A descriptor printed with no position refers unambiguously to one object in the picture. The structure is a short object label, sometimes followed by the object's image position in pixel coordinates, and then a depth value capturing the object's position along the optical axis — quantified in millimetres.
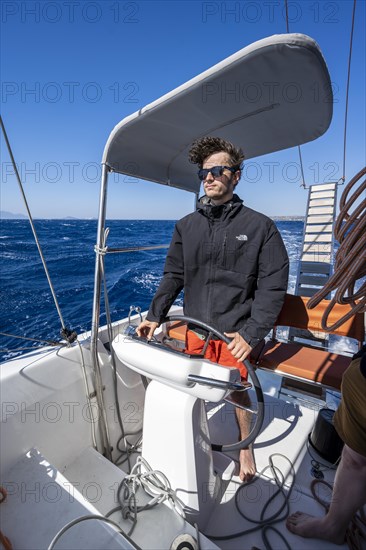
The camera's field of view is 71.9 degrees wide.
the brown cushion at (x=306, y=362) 1466
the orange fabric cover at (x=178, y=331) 1993
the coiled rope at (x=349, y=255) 625
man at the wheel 1365
